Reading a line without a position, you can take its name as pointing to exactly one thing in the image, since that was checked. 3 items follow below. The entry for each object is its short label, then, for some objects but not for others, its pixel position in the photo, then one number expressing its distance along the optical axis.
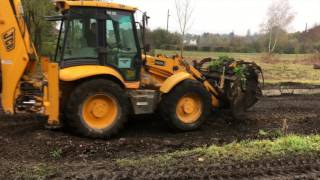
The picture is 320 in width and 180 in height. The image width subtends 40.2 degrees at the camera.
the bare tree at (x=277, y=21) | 44.34
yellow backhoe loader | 7.23
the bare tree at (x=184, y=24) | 28.62
